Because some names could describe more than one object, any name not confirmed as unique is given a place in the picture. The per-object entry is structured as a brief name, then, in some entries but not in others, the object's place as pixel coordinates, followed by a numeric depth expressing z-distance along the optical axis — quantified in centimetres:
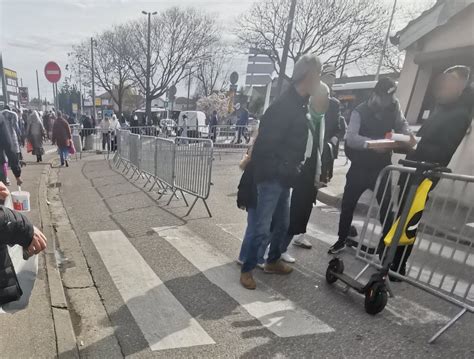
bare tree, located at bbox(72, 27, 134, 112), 3278
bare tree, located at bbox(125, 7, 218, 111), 3098
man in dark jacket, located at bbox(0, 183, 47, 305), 190
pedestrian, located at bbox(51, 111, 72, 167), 1101
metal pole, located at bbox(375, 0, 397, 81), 2375
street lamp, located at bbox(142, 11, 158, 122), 2922
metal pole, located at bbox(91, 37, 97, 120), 3565
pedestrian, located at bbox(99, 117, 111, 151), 1530
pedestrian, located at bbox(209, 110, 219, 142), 1506
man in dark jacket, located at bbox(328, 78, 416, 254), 388
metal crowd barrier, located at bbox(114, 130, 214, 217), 591
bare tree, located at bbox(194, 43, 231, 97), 5204
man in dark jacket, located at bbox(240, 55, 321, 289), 316
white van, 2537
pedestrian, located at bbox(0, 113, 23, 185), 483
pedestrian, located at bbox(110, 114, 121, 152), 1507
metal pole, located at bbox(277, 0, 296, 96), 1388
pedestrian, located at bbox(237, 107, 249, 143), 1811
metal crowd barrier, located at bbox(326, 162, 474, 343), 296
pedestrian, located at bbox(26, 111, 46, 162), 1142
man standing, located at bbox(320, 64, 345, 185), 418
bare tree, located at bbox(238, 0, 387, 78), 2291
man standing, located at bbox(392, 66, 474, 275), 330
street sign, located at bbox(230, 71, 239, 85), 1744
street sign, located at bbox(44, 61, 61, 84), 1123
